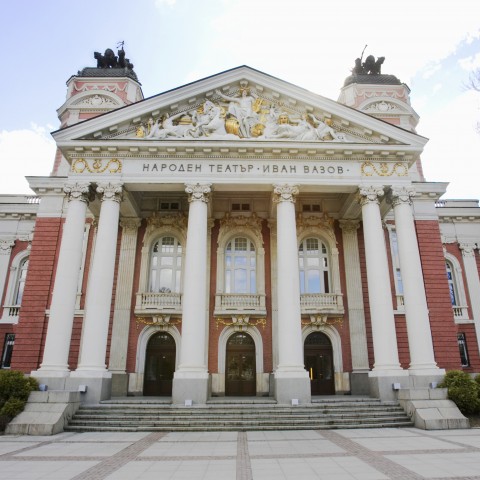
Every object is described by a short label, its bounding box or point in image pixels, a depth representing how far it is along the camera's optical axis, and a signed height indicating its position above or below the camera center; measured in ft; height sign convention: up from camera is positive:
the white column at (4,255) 89.56 +24.62
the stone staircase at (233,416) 48.85 -5.19
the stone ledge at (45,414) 46.50 -4.74
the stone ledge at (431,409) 48.55 -4.29
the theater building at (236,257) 61.21 +20.25
